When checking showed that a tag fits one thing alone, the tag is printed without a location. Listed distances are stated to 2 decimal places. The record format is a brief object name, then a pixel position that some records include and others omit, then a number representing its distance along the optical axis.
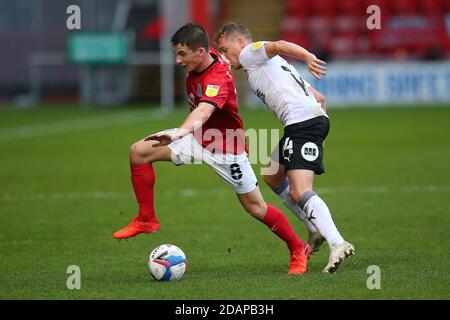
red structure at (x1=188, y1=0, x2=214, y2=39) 55.69
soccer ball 14.31
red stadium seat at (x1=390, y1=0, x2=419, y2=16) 59.09
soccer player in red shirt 14.92
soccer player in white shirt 14.95
